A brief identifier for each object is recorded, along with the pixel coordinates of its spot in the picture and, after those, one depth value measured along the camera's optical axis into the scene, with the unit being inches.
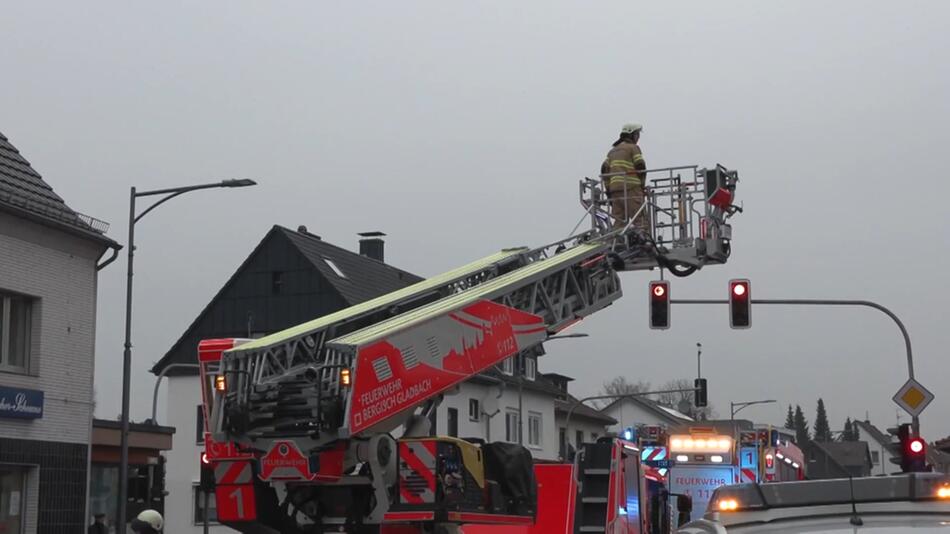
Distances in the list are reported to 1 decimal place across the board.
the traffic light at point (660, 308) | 873.5
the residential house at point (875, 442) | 5388.8
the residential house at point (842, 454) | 4183.1
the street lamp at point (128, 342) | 819.4
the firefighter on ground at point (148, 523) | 345.7
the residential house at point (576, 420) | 2333.9
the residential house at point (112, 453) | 1010.1
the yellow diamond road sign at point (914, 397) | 901.8
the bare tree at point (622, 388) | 4817.9
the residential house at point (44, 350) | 746.8
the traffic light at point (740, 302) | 911.0
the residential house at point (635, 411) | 3336.6
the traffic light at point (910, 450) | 792.3
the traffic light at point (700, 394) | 1550.2
